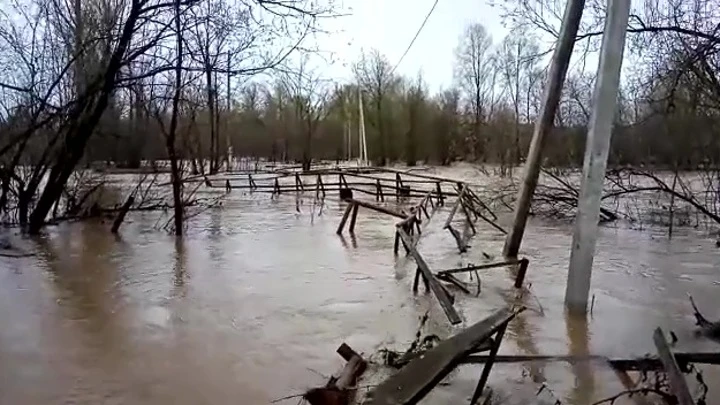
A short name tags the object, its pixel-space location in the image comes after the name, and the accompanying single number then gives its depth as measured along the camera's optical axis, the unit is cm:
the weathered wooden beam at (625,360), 445
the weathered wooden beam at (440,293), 651
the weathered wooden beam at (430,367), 245
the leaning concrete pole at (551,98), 912
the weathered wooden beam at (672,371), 337
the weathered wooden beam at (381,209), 1251
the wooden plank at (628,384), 472
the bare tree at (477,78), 4778
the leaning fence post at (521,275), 856
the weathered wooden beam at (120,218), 1448
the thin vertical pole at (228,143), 4019
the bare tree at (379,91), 4831
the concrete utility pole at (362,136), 4556
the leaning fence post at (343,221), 1448
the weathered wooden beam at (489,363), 393
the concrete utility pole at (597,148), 671
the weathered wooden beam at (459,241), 1203
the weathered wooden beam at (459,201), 1312
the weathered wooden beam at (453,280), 821
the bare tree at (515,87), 3575
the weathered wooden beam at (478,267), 754
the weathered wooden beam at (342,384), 384
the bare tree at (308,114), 4219
